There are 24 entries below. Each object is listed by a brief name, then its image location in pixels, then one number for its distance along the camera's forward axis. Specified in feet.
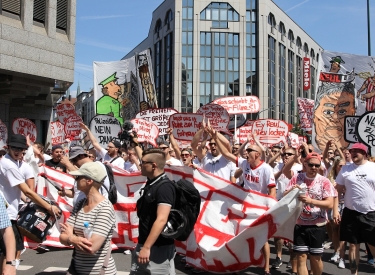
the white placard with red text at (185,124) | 33.58
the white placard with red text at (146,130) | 38.50
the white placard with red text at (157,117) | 41.24
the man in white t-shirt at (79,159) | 17.87
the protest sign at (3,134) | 41.27
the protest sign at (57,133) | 49.73
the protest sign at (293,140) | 46.60
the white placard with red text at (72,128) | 45.57
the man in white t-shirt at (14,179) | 16.97
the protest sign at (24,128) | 44.39
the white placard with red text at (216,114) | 36.83
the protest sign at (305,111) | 54.70
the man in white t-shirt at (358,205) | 20.43
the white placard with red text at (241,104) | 44.91
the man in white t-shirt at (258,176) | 21.89
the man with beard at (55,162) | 28.70
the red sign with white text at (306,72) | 190.86
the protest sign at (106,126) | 39.24
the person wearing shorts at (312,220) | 18.35
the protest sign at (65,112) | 47.27
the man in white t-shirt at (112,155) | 28.86
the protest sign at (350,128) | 30.94
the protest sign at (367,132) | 26.81
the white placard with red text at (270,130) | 38.70
